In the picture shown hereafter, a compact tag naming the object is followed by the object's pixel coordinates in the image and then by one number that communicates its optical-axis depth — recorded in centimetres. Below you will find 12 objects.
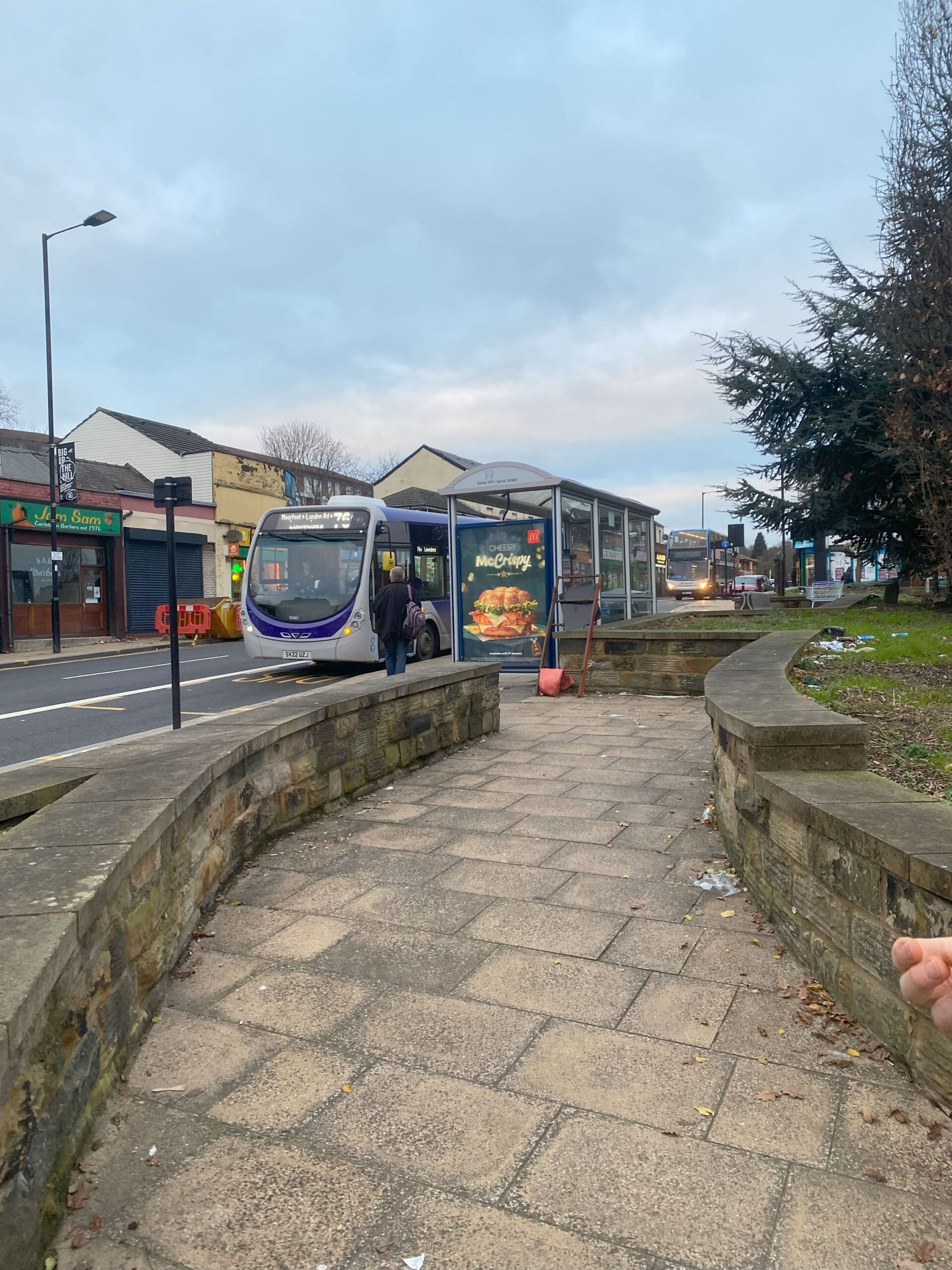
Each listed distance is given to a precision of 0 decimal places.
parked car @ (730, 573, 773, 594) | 4983
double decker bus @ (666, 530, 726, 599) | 4803
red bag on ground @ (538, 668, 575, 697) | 1107
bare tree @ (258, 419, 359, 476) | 5559
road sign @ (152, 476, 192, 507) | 752
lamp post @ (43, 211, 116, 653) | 2080
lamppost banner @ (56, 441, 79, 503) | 2355
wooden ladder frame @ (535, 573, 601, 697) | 1204
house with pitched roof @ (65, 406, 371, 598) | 3412
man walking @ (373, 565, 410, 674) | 1122
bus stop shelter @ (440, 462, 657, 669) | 1228
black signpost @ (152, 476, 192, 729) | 732
